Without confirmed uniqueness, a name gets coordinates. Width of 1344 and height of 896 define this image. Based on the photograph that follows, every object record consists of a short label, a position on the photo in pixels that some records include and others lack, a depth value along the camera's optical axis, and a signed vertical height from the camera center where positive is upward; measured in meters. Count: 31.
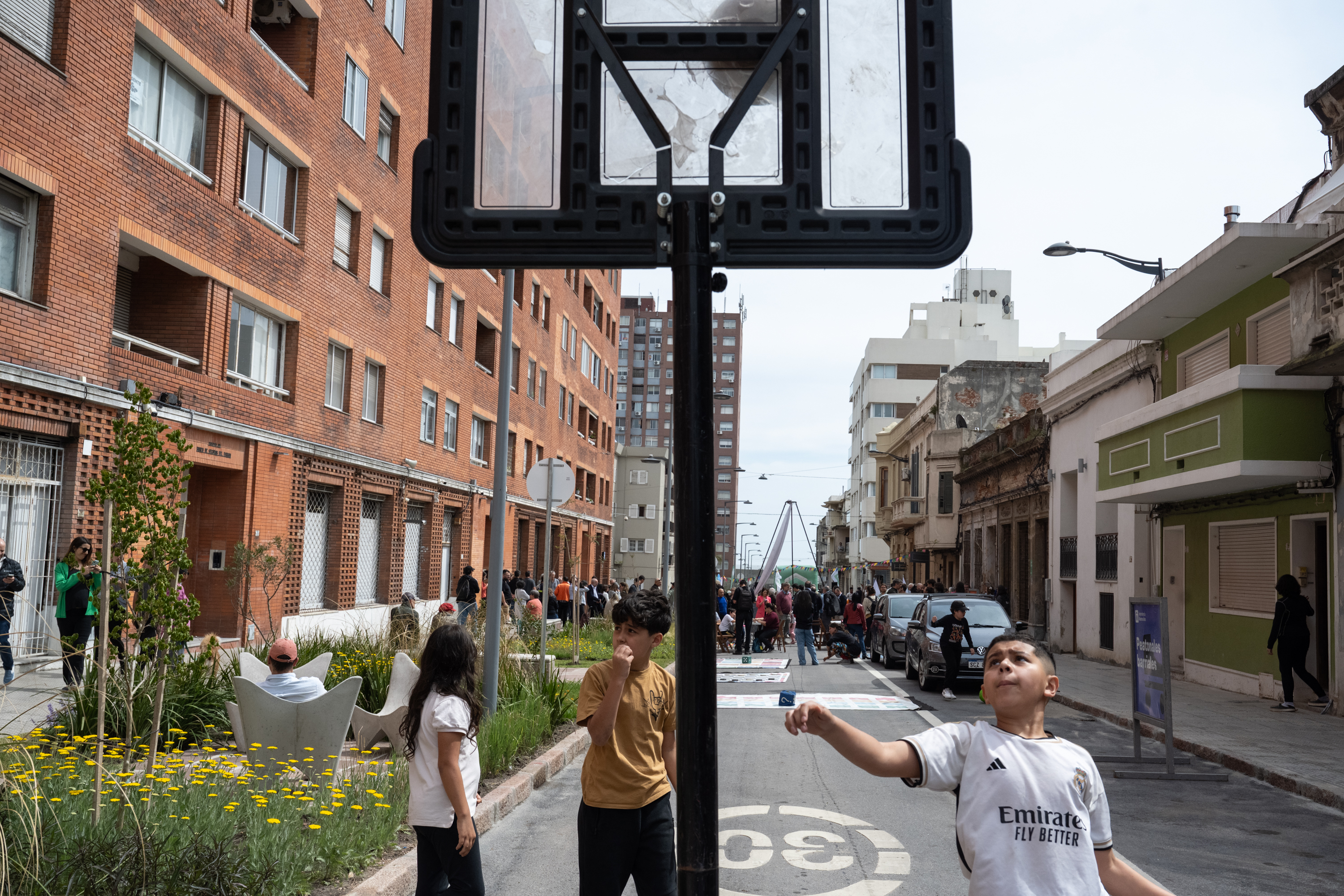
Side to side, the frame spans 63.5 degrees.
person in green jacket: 11.70 -0.71
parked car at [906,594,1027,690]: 17.55 -1.36
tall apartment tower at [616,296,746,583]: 142.88 +23.00
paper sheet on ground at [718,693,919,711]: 15.38 -2.18
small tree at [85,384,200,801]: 5.80 -0.03
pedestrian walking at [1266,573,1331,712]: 15.19 -0.90
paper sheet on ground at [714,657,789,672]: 22.52 -2.45
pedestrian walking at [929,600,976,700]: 16.84 -1.31
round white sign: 14.16 +0.83
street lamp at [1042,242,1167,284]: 19.39 +5.24
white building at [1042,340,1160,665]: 23.11 +0.89
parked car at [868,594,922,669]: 22.81 -1.57
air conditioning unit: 21.66 +10.53
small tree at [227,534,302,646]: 16.86 -0.59
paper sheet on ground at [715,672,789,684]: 19.45 -2.33
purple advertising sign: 10.79 -1.03
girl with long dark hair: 4.40 -0.92
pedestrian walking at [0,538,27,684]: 11.12 -0.50
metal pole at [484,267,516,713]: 11.12 +0.35
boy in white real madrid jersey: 2.77 -0.60
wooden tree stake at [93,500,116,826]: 5.27 -0.59
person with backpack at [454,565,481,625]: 23.70 -1.05
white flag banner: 36.39 -0.24
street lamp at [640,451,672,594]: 51.81 +3.35
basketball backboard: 2.61 +1.01
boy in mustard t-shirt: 4.22 -0.89
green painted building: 15.66 +1.62
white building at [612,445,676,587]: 80.38 +2.21
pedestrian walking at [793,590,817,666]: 22.12 -1.45
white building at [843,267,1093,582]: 78.50 +15.10
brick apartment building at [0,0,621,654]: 13.99 +4.36
